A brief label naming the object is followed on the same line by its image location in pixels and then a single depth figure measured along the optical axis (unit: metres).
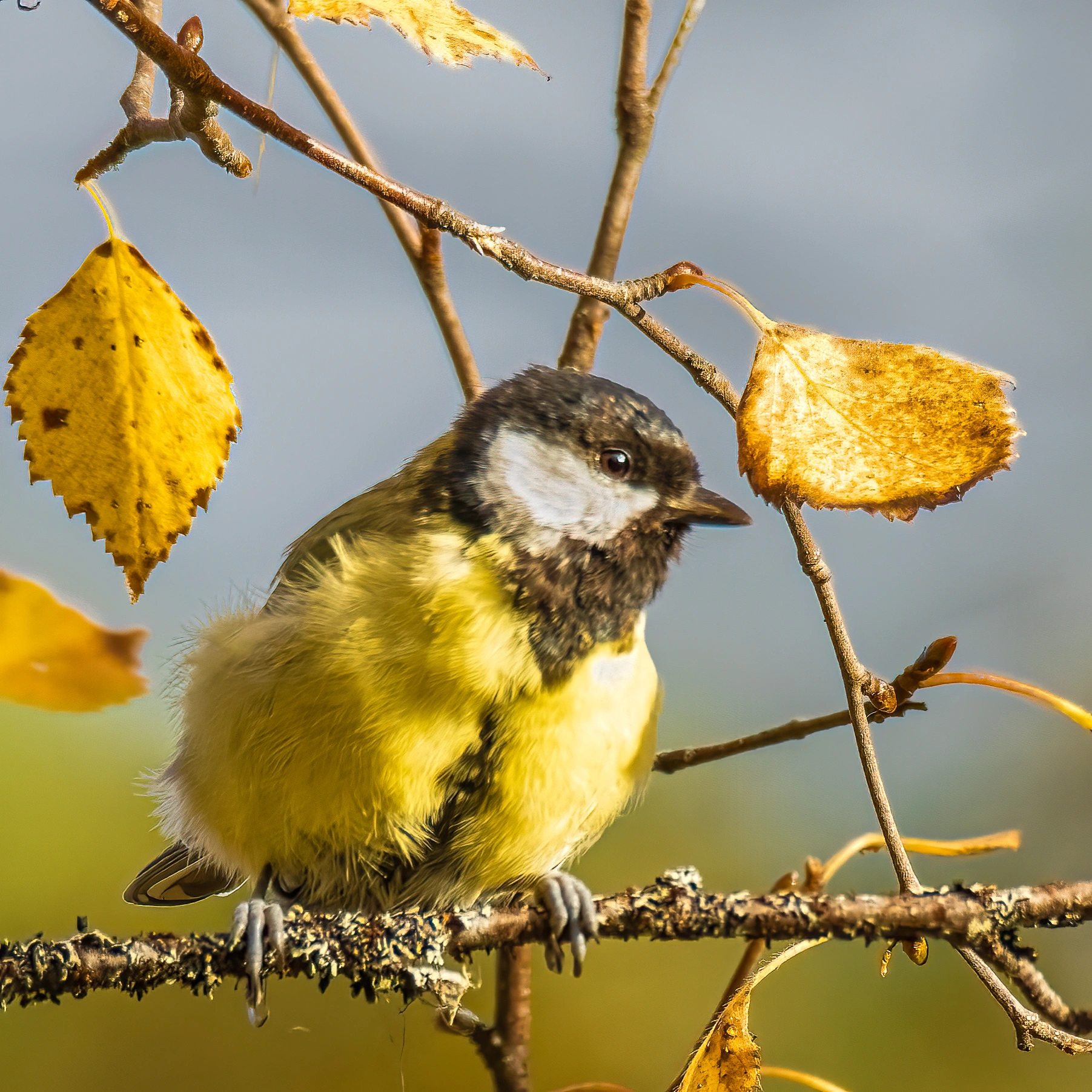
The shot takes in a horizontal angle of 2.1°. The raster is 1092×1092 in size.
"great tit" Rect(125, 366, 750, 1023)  3.95
